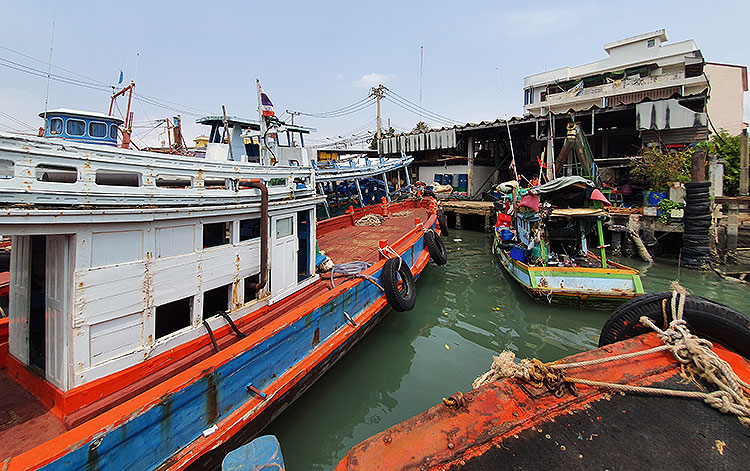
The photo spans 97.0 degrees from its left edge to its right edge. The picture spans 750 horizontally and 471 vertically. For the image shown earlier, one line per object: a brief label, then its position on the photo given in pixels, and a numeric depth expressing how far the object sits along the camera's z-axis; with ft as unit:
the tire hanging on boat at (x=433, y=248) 32.42
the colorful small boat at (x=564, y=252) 24.53
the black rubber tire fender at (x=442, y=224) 50.30
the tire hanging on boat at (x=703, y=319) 7.55
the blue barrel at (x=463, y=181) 81.51
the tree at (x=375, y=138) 111.90
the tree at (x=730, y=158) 53.16
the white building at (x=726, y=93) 84.43
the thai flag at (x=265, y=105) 17.26
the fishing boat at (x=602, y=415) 5.25
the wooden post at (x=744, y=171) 44.37
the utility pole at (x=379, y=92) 94.48
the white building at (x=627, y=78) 71.97
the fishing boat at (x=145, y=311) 8.32
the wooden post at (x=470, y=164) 77.15
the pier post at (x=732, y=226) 37.93
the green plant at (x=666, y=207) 41.50
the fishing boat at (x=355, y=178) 41.27
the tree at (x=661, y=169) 44.62
